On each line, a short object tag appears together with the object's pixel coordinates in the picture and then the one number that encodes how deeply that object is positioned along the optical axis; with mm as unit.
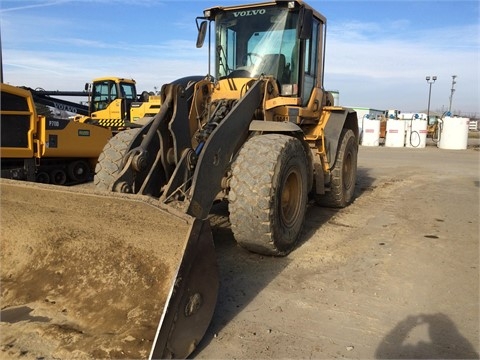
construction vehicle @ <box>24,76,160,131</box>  13125
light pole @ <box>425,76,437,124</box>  46106
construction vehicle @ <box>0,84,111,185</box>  8320
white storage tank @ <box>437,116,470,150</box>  22953
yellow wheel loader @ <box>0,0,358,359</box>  2850
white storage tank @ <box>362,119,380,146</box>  25662
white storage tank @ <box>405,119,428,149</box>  24112
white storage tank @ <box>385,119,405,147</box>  24594
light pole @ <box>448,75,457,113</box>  56125
